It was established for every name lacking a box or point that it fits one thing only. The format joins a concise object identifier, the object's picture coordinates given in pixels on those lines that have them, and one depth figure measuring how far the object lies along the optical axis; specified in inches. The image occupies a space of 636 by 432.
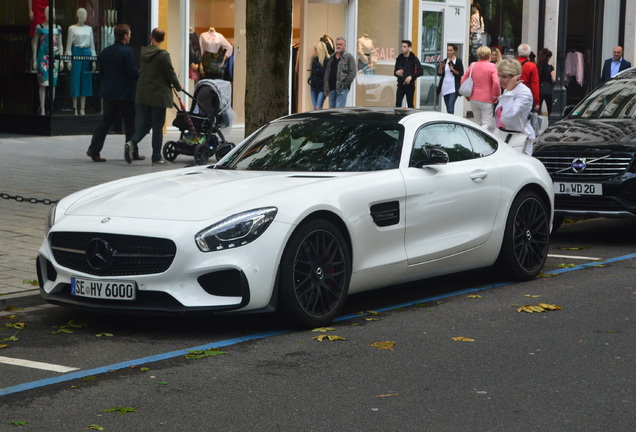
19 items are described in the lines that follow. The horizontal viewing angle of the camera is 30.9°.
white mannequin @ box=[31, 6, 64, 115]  839.1
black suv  433.7
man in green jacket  673.6
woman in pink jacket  674.2
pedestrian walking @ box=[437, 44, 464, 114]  974.4
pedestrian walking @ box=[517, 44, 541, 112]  717.9
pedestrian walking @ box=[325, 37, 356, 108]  847.7
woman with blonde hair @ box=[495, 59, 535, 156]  552.4
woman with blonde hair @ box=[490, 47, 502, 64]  894.7
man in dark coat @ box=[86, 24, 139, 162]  680.4
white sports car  268.4
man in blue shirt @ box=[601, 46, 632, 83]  946.7
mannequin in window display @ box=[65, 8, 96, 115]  853.2
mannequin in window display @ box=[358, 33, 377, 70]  1101.1
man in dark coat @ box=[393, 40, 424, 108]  935.7
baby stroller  681.6
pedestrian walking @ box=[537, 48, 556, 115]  847.7
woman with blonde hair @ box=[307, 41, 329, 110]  908.6
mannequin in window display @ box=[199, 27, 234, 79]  979.9
